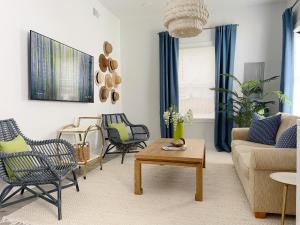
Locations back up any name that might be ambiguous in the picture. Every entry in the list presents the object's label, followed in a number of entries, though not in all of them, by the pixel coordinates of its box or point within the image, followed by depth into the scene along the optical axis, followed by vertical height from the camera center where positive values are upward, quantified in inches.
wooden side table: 66.0 -23.0
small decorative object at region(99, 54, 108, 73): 184.1 +30.4
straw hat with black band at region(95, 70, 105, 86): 177.4 +17.7
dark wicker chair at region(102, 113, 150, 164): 161.6 -26.4
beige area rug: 79.9 -41.4
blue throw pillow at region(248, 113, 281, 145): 129.2 -16.7
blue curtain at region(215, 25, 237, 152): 189.6 +22.7
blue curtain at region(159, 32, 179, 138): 202.2 +23.4
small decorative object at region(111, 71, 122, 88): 206.2 +19.6
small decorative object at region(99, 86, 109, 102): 184.7 +5.2
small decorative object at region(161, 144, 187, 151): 114.4 -23.8
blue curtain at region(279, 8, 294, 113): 161.6 +29.5
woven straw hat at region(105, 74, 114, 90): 193.0 +16.0
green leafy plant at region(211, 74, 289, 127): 174.4 -1.3
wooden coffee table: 95.6 -25.6
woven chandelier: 106.7 +39.8
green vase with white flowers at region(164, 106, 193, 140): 124.2 -10.6
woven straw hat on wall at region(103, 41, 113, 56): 191.0 +43.7
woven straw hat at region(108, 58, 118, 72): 198.4 +31.2
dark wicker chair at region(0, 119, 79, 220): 80.9 -25.6
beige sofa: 75.8 -27.3
